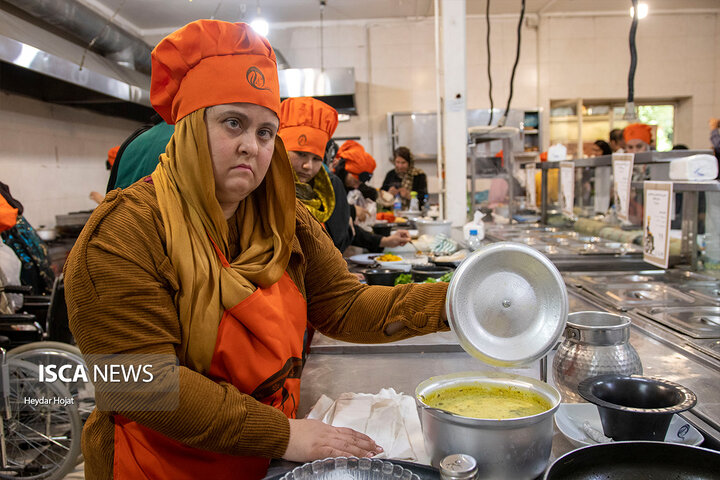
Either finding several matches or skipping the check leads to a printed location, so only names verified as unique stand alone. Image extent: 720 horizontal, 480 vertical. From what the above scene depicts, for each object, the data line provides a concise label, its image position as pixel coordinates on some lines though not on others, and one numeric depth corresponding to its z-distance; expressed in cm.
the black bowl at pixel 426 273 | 214
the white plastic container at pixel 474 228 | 334
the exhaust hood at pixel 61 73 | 405
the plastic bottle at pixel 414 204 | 666
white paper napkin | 104
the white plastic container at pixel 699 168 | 222
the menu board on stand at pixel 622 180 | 268
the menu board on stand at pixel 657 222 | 218
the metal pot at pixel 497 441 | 83
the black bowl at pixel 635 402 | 86
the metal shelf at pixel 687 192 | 219
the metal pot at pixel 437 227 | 358
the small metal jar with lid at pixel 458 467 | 78
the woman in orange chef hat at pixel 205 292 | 98
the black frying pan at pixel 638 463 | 79
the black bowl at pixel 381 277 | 206
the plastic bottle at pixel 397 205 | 678
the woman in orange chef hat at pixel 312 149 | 254
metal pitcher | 107
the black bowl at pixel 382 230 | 361
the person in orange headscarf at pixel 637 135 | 563
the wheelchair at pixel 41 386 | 287
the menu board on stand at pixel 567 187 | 376
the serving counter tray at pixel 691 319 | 157
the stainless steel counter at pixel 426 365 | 125
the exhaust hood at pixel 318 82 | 759
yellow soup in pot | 99
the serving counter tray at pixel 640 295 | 193
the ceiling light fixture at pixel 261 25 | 453
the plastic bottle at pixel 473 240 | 326
